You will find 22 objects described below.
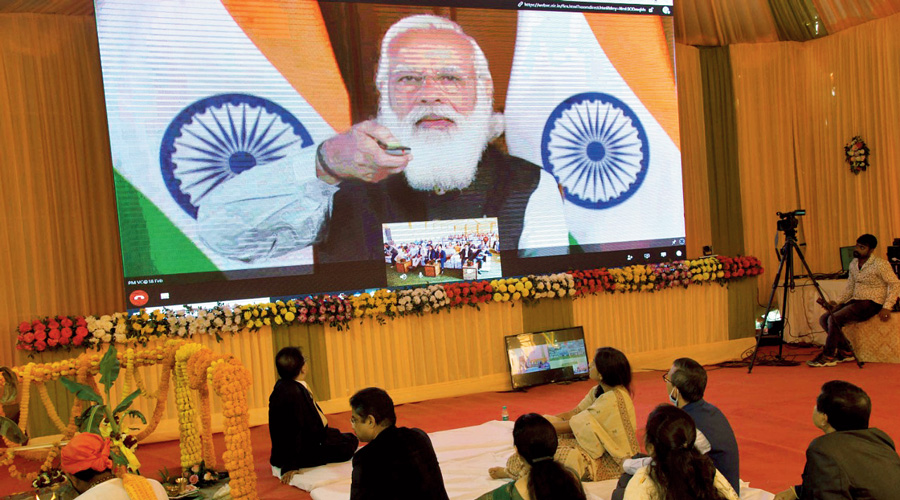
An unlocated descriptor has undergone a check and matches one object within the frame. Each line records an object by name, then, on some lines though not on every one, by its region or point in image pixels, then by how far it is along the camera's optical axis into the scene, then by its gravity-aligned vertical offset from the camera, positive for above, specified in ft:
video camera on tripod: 23.88 -0.66
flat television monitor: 23.76 -4.43
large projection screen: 20.67 +2.96
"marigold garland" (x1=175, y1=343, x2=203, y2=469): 15.10 -3.54
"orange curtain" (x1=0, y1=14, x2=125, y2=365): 20.86 +2.48
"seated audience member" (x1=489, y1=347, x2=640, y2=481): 12.58 -3.67
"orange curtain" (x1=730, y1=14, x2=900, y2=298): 29.55 +2.77
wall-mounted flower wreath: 29.12 +1.73
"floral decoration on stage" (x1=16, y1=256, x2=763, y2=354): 19.26 -2.02
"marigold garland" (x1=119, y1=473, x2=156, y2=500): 8.07 -2.57
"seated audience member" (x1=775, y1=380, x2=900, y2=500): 8.30 -2.97
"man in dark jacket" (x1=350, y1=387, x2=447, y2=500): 8.91 -2.86
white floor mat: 13.26 -4.84
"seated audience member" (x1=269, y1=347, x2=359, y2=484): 14.76 -3.77
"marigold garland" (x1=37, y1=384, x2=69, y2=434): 14.29 -2.92
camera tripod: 23.89 -1.47
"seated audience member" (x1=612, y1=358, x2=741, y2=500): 10.23 -2.94
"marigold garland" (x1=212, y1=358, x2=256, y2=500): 12.67 -3.07
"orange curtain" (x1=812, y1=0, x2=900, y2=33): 28.25 +7.38
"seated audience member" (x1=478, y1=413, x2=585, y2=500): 7.71 -2.66
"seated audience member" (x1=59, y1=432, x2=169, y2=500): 8.01 -2.43
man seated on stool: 23.43 -3.29
